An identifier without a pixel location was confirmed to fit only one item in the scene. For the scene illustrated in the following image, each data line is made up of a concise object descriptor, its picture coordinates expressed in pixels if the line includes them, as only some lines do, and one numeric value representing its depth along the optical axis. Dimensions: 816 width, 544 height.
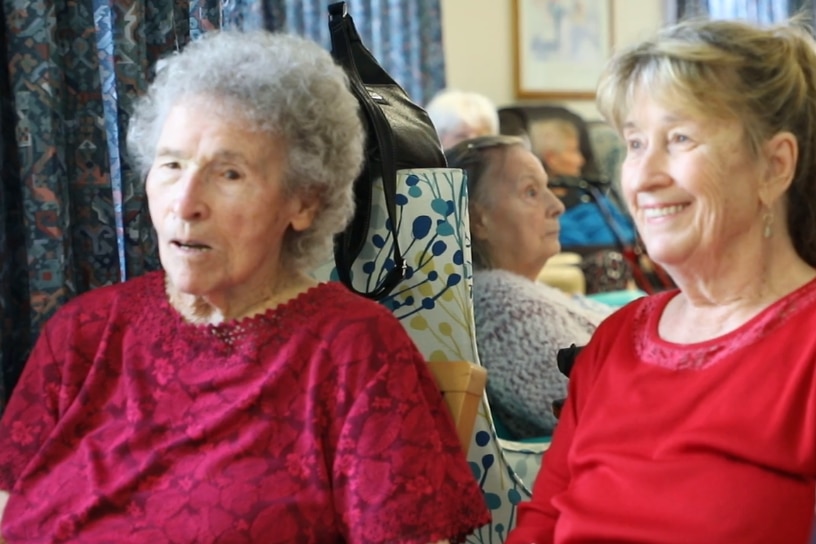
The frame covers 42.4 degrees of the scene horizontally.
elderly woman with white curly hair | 1.36
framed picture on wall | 5.40
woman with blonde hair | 1.20
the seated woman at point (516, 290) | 2.03
